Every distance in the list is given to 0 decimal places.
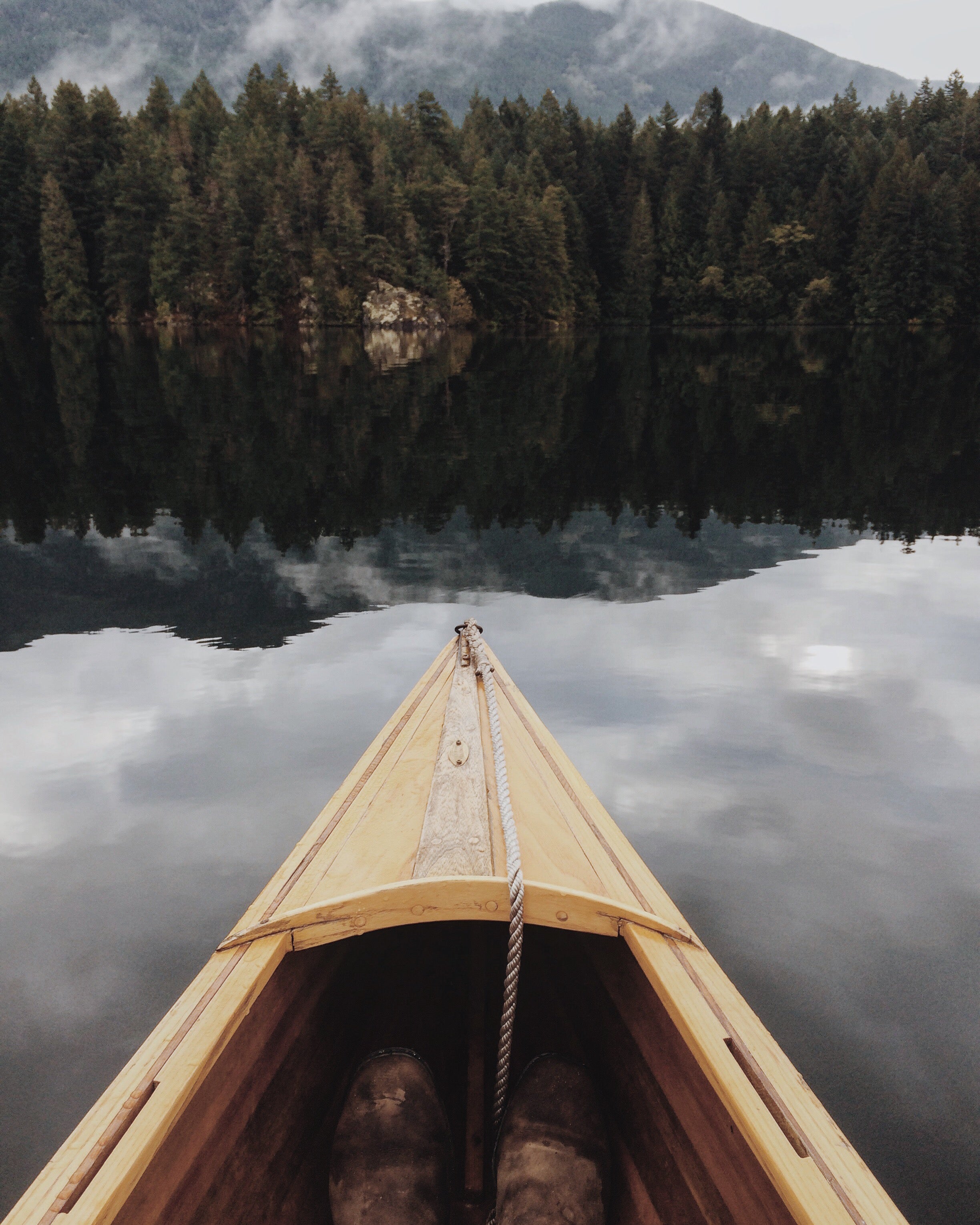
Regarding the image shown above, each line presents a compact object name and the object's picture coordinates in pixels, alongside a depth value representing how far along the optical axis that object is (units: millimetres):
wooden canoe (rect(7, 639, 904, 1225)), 2016
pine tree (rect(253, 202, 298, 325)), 64062
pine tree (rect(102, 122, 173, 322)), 64312
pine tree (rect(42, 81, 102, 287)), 67438
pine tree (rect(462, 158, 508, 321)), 69562
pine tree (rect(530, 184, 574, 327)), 73250
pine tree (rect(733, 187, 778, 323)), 75562
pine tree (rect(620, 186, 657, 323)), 80312
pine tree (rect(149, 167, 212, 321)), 62781
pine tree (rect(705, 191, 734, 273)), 78625
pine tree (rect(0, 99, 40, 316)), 69000
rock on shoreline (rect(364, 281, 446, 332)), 65188
